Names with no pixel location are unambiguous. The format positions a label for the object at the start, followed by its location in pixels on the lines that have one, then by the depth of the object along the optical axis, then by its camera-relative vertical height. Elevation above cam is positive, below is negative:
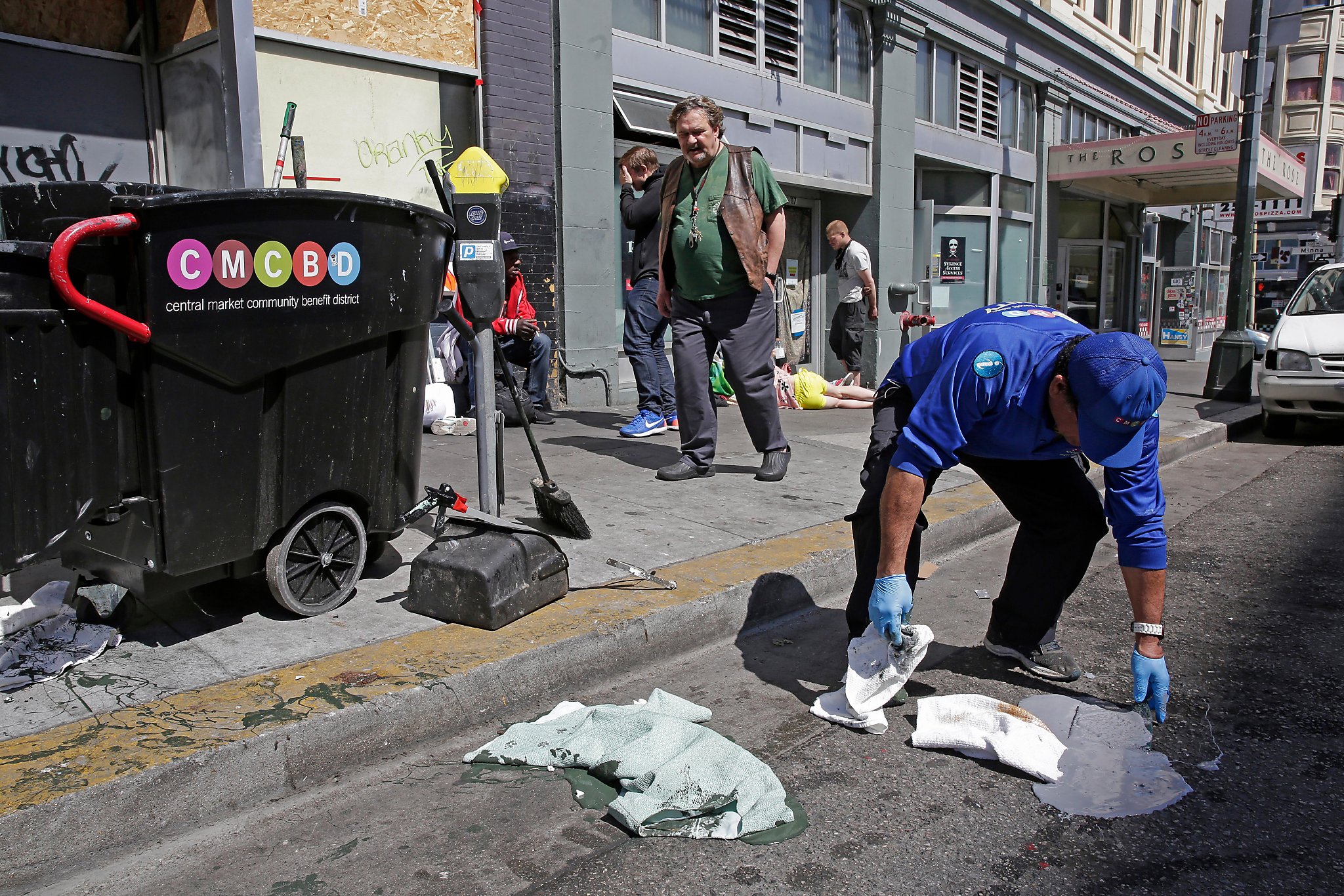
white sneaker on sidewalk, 6.89 -0.81
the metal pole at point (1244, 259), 11.30 +0.48
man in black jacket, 6.96 -0.27
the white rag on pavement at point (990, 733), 2.69 -1.18
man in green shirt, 5.42 +0.19
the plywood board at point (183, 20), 6.19 +1.83
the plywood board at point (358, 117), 6.71 +1.35
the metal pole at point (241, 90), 5.86 +1.29
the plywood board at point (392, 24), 6.69 +1.99
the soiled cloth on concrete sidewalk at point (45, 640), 2.87 -0.98
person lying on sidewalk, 9.55 -0.85
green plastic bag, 9.20 -0.72
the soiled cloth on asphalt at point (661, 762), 2.42 -1.20
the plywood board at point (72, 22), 6.09 +1.81
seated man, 7.22 -0.22
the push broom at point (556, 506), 4.18 -0.84
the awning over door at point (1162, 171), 14.54 +2.04
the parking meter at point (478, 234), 3.53 +0.26
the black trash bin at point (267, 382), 2.84 -0.23
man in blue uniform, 2.47 -0.40
